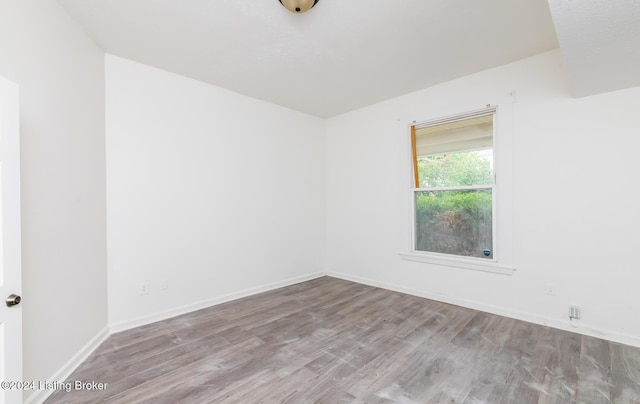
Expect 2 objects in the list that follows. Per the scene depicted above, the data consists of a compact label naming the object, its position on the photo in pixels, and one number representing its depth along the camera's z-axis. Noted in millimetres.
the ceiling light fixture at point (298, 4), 1982
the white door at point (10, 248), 1296
